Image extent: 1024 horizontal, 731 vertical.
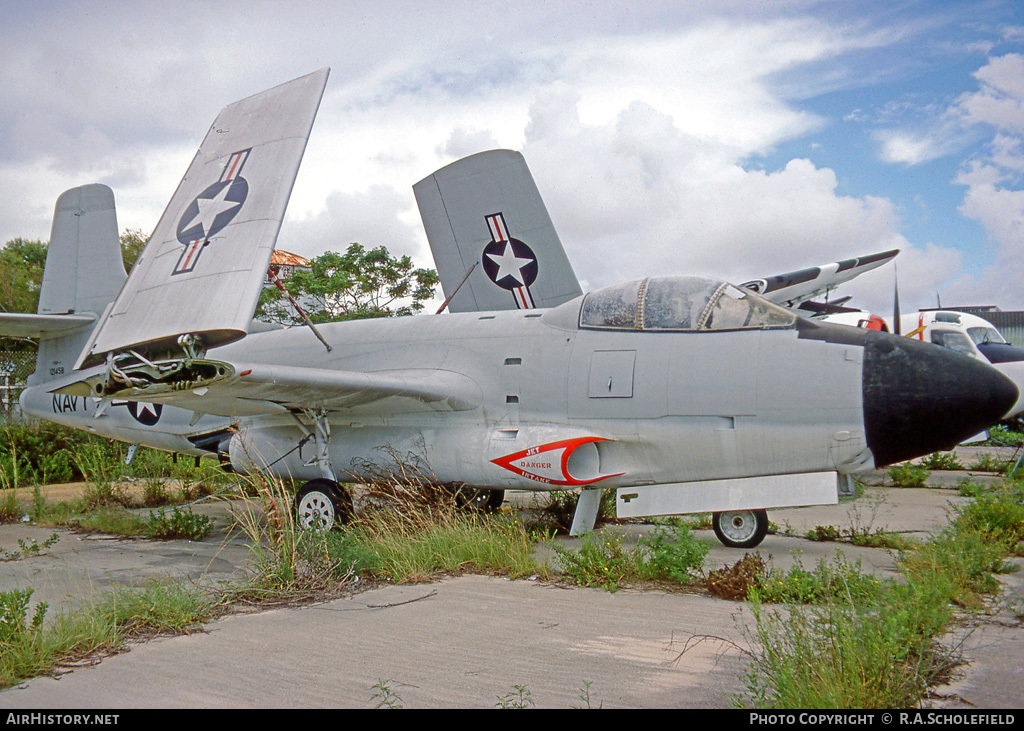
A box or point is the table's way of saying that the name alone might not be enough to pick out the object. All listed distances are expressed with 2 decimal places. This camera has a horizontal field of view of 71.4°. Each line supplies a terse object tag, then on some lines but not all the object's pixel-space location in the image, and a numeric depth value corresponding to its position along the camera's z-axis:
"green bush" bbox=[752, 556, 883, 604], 4.61
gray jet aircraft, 5.78
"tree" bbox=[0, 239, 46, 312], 21.22
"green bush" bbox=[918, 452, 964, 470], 15.03
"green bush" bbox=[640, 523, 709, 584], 5.55
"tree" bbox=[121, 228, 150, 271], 22.97
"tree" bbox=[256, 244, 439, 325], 22.58
